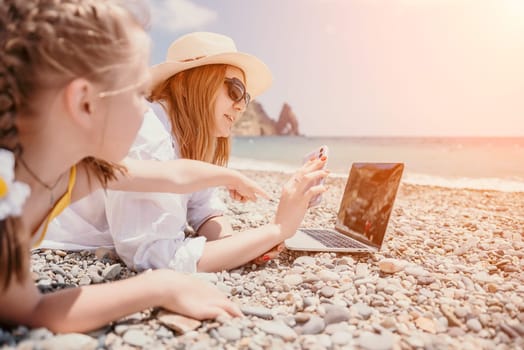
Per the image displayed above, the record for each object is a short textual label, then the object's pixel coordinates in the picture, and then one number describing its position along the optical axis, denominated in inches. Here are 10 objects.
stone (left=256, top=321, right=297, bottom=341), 25.6
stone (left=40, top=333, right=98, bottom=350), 21.6
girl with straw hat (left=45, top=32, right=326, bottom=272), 35.7
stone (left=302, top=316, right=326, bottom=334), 26.7
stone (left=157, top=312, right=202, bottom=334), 25.6
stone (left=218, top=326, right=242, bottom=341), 25.1
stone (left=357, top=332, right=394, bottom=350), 24.1
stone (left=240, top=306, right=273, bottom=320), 28.9
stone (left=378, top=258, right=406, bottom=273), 37.1
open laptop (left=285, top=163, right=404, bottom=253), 41.3
